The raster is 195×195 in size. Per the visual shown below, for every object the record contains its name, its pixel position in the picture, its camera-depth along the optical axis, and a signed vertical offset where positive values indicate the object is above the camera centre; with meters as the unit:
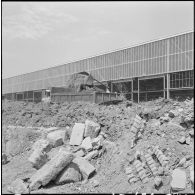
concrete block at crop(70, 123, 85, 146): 11.61 -1.55
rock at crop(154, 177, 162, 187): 7.96 -2.27
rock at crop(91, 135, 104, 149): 10.78 -1.71
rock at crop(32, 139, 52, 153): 11.17 -1.92
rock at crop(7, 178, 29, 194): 8.73 -2.69
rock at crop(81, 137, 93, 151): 10.78 -1.78
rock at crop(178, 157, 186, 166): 8.43 -1.86
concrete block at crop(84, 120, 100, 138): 11.62 -1.34
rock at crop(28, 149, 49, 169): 10.06 -2.15
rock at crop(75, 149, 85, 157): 10.59 -2.05
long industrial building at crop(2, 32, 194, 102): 22.23 +2.22
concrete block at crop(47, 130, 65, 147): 11.84 -1.71
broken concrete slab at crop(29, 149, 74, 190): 8.82 -2.20
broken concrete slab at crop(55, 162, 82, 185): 9.05 -2.41
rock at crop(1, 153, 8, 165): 12.02 -2.55
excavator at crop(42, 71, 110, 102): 19.39 +0.63
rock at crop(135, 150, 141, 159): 9.38 -1.86
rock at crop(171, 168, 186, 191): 7.60 -2.16
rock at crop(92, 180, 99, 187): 8.99 -2.62
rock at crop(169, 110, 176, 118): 11.14 -0.72
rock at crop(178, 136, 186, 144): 9.40 -1.41
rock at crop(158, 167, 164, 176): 8.42 -2.11
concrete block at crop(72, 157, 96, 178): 9.28 -2.22
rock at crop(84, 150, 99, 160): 10.34 -2.06
